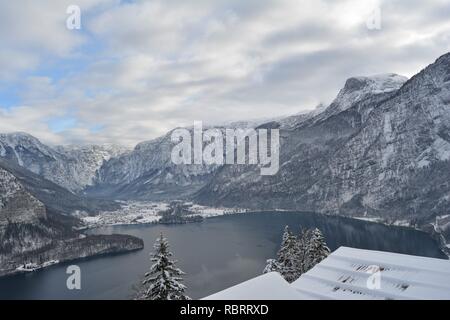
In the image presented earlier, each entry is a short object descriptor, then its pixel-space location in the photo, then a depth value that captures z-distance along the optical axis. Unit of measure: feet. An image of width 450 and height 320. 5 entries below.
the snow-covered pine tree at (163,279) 142.31
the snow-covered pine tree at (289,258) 234.79
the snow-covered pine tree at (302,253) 234.79
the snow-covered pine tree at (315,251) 226.17
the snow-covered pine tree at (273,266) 232.12
